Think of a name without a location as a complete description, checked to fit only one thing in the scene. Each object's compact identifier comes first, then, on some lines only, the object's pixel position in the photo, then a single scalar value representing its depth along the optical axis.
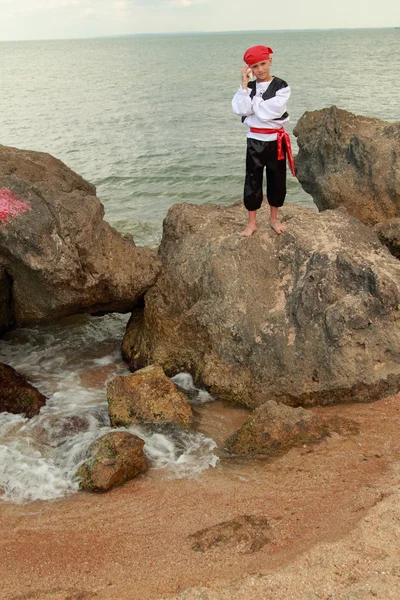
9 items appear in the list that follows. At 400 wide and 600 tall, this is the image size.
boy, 5.92
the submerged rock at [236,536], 3.87
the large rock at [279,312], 5.68
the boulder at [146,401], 5.60
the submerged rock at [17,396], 5.85
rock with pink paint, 5.61
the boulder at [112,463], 4.67
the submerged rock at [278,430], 4.98
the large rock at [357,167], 7.95
